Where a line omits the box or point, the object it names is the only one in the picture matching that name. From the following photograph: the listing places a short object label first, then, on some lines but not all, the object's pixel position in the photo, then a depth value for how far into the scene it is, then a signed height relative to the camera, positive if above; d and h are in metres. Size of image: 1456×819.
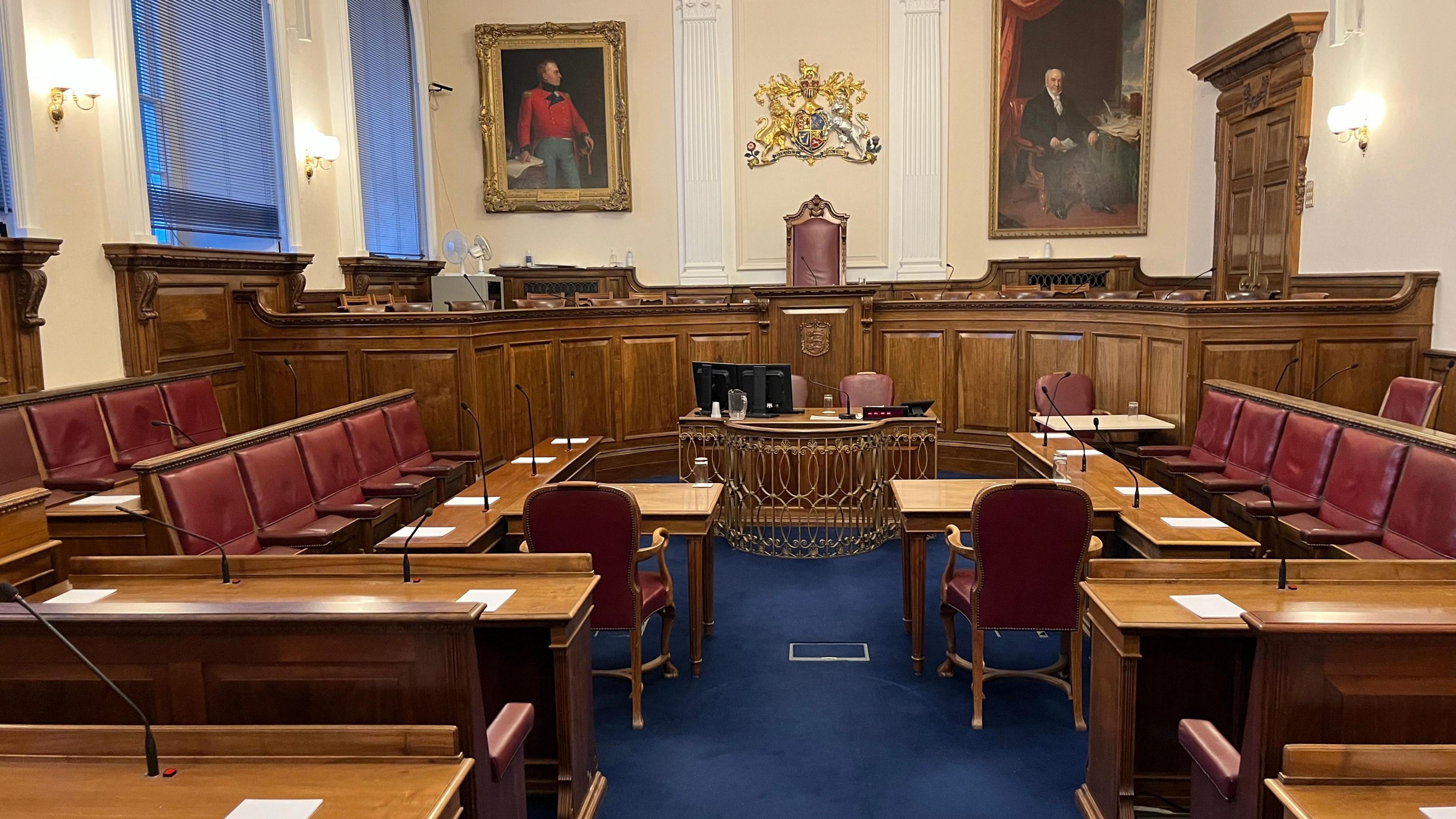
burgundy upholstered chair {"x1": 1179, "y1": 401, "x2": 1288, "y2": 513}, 4.95 -0.94
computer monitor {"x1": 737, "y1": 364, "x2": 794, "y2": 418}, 6.24 -0.62
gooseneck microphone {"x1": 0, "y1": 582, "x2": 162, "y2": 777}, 1.87 -0.85
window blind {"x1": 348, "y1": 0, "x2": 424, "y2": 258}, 9.19 +1.75
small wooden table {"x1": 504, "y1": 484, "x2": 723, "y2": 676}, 4.15 -0.99
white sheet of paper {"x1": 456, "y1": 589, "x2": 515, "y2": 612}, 2.85 -0.90
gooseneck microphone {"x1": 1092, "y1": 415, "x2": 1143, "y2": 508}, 4.22 -0.93
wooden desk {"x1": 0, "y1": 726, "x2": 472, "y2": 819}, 1.79 -0.92
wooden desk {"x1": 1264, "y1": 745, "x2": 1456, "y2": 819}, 1.80 -0.92
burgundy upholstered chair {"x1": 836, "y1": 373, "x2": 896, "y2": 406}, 7.03 -0.71
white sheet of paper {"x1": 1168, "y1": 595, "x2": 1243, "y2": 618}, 2.68 -0.90
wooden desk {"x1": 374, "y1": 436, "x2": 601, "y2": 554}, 3.81 -0.95
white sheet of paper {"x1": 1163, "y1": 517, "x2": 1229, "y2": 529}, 3.87 -0.95
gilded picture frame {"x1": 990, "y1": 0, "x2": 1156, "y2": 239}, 10.22 +1.84
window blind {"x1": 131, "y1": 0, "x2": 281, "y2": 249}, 6.45 +1.29
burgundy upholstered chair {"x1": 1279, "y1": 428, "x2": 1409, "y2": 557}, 4.02 -0.95
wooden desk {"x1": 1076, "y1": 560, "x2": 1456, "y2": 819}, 2.68 -1.05
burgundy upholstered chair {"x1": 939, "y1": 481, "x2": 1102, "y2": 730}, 3.46 -0.99
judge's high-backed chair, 10.09 +0.51
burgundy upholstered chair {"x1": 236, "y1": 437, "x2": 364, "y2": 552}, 4.47 -0.96
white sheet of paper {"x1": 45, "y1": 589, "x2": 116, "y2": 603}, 2.83 -0.87
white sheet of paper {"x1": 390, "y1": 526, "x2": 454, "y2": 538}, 3.91 -0.95
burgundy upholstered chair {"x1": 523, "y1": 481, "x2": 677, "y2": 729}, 3.57 -0.90
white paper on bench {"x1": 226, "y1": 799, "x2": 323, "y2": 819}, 1.73 -0.92
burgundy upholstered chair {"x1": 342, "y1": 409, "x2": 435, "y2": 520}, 5.48 -0.95
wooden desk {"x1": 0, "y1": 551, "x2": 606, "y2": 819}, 2.13 -0.83
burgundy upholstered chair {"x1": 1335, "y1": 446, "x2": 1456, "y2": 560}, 3.72 -0.92
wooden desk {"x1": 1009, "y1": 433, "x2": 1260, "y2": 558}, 3.65 -0.96
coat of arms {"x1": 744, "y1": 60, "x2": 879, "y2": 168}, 10.59 +1.88
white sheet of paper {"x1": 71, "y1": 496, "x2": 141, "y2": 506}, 4.36 -0.90
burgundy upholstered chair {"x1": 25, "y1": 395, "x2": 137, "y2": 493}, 4.95 -0.74
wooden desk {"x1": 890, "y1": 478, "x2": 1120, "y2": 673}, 4.08 -0.97
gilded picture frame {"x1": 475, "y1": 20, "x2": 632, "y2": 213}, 10.66 +1.98
